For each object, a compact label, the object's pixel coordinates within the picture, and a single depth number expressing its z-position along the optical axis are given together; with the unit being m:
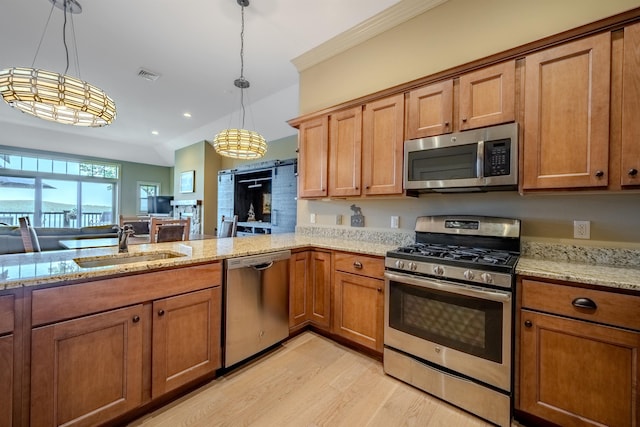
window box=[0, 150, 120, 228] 6.54
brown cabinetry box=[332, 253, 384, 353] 2.10
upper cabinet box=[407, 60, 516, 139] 1.79
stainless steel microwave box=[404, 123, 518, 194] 1.76
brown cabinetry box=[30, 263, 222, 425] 1.22
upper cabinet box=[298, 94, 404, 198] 2.32
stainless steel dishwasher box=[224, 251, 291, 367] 1.92
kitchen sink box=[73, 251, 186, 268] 1.64
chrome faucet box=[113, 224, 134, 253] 1.88
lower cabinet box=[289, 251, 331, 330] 2.42
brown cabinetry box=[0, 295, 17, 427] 1.11
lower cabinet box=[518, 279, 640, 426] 1.24
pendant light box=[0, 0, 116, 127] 1.66
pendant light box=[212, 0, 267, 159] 2.85
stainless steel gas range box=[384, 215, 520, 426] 1.52
